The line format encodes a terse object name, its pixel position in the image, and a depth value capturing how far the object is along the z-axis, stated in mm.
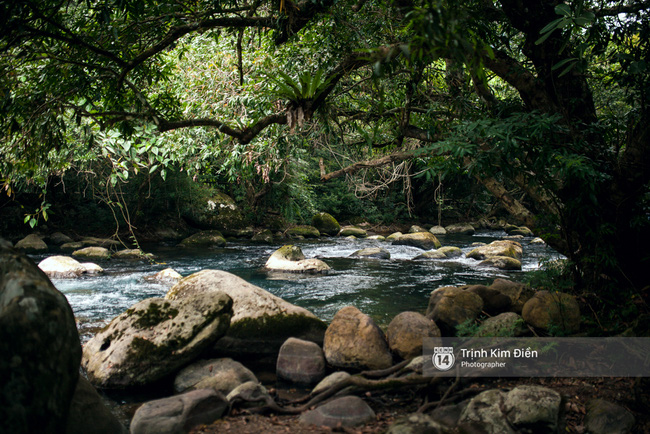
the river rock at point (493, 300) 5164
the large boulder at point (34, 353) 1837
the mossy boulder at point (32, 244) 11953
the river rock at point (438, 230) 19783
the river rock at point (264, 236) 15508
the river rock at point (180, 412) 2830
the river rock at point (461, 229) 20125
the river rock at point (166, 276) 8320
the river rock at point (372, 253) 12398
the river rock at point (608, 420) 2646
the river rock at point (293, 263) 9797
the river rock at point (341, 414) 2967
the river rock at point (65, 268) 8719
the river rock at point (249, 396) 3252
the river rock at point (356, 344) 4219
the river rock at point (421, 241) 14391
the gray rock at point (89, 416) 2586
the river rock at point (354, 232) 18281
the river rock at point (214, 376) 3770
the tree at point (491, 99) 3191
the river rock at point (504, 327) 4031
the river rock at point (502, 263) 10261
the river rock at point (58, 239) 13355
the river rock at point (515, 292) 5195
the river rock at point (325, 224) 18578
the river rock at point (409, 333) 4275
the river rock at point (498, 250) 11195
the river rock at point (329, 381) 3527
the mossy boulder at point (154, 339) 3926
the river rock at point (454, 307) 4738
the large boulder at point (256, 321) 4641
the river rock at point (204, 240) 14143
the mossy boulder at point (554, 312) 3965
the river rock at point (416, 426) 2469
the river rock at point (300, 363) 4055
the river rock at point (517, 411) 2701
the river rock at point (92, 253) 11121
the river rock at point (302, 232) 17028
